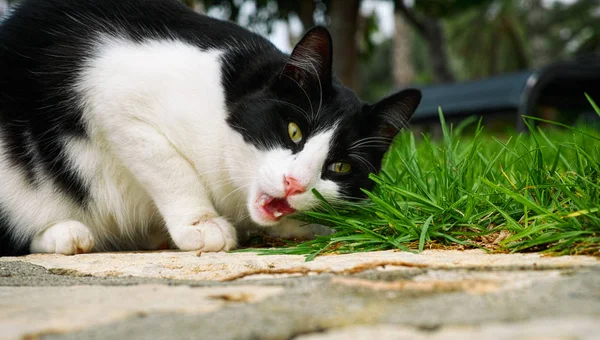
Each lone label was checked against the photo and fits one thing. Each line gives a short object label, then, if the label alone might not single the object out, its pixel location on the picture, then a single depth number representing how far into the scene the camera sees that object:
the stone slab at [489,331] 0.47
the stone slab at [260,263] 0.67
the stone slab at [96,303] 0.57
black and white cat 0.81
